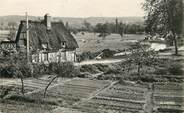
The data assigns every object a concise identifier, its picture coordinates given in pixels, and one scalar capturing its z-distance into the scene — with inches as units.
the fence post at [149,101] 784.3
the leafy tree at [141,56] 1384.1
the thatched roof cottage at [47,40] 1672.5
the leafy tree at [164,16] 1795.0
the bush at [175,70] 1374.0
